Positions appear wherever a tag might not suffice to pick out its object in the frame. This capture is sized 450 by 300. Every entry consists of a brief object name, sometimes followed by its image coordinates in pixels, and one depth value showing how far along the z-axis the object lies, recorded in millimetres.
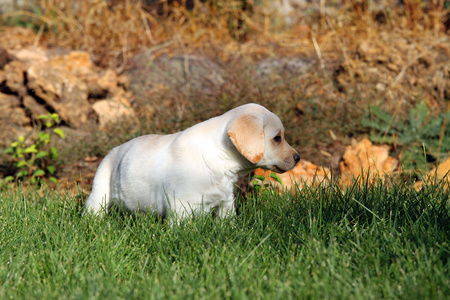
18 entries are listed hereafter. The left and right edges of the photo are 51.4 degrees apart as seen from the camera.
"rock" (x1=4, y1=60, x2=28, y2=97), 6406
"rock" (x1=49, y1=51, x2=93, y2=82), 6897
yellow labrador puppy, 3209
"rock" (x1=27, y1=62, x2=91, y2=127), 6234
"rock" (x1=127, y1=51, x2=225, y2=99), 6852
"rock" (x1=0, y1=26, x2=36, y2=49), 7922
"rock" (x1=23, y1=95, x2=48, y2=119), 6281
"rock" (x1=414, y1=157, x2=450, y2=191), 4473
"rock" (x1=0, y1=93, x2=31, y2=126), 6250
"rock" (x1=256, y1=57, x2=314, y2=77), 6754
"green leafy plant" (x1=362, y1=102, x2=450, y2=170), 5246
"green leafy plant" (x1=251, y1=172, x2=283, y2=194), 3837
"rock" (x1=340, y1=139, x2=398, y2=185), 4961
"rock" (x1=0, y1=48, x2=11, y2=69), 6645
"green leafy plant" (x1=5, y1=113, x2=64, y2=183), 5215
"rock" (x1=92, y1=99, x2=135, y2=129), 6094
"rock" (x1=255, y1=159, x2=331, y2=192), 4684
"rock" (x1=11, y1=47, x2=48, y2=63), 6872
